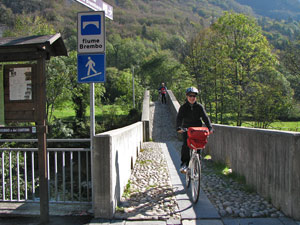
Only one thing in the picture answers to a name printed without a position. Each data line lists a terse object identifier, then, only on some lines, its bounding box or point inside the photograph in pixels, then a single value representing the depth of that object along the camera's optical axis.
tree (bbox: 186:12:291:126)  26.08
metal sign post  4.77
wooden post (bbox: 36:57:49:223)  4.48
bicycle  4.97
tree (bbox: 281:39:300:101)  26.41
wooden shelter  4.43
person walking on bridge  29.30
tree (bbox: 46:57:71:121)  26.72
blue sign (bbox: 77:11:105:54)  4.80
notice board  4.61
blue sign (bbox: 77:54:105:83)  4.77
